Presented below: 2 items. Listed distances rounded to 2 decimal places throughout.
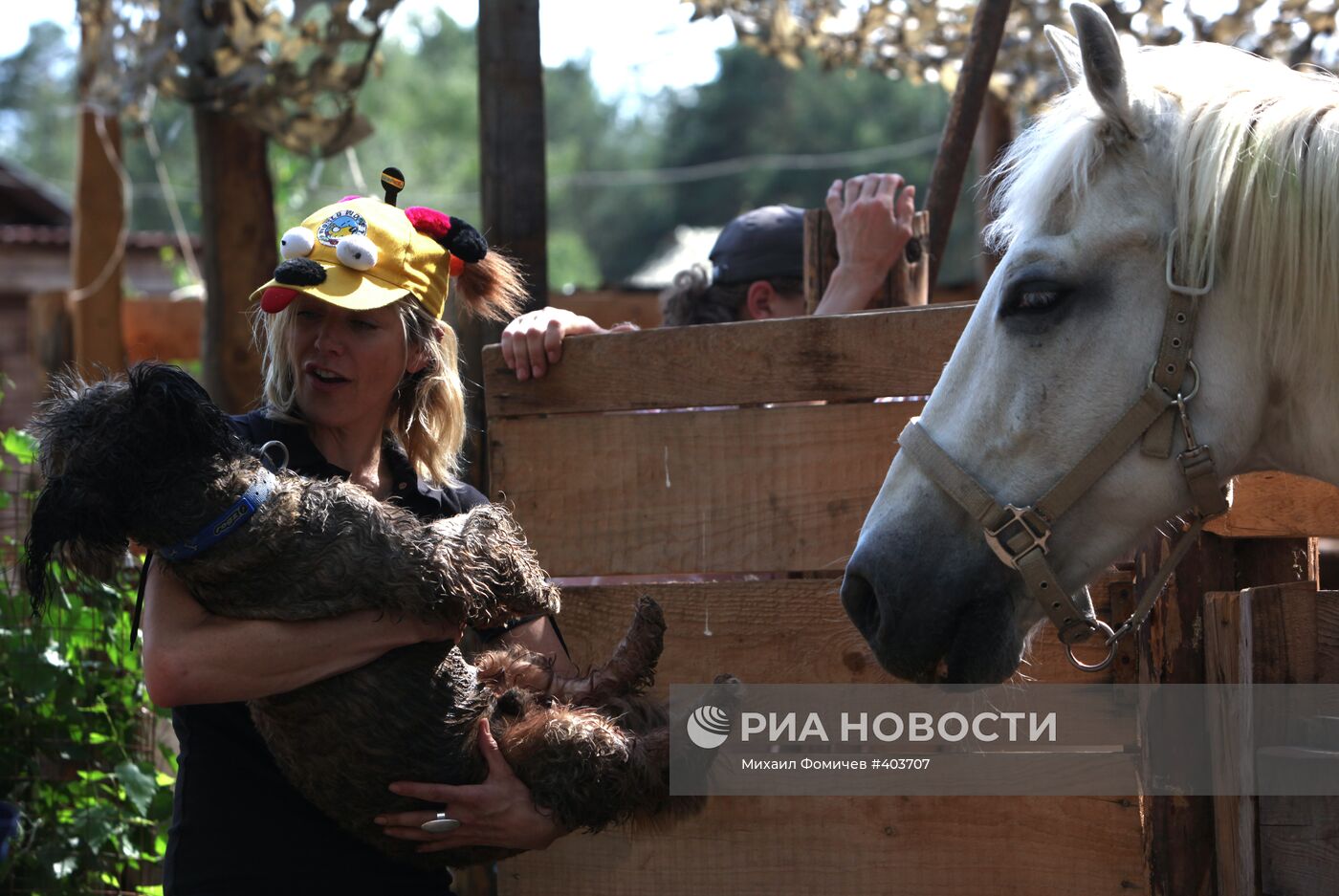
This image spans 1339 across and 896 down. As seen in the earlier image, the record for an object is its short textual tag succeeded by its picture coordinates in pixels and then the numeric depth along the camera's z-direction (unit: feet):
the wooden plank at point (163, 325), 26.99
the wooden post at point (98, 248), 25.21
